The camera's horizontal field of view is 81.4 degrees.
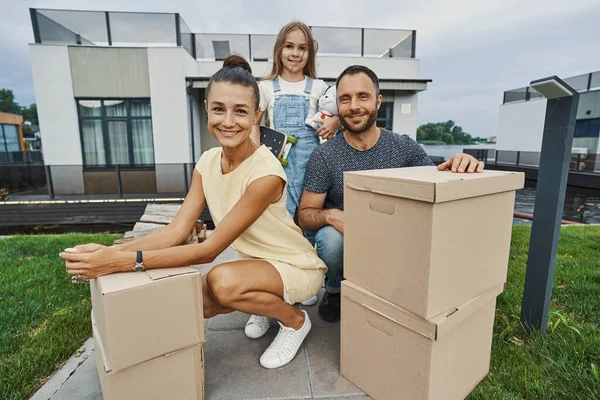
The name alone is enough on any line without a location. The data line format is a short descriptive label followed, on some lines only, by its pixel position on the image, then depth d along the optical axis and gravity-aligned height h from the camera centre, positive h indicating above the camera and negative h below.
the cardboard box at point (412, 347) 1.29 -0.83
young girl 2.30 +0.31
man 1.93 -0.08
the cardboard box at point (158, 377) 1.25 -0.88
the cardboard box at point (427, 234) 1.20 -0.34
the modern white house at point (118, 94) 8.66 +1.28
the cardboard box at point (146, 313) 1.17 -0.59
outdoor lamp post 1.72 -0.26
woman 1.52 -0.43
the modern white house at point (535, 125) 15.46 +0.93
